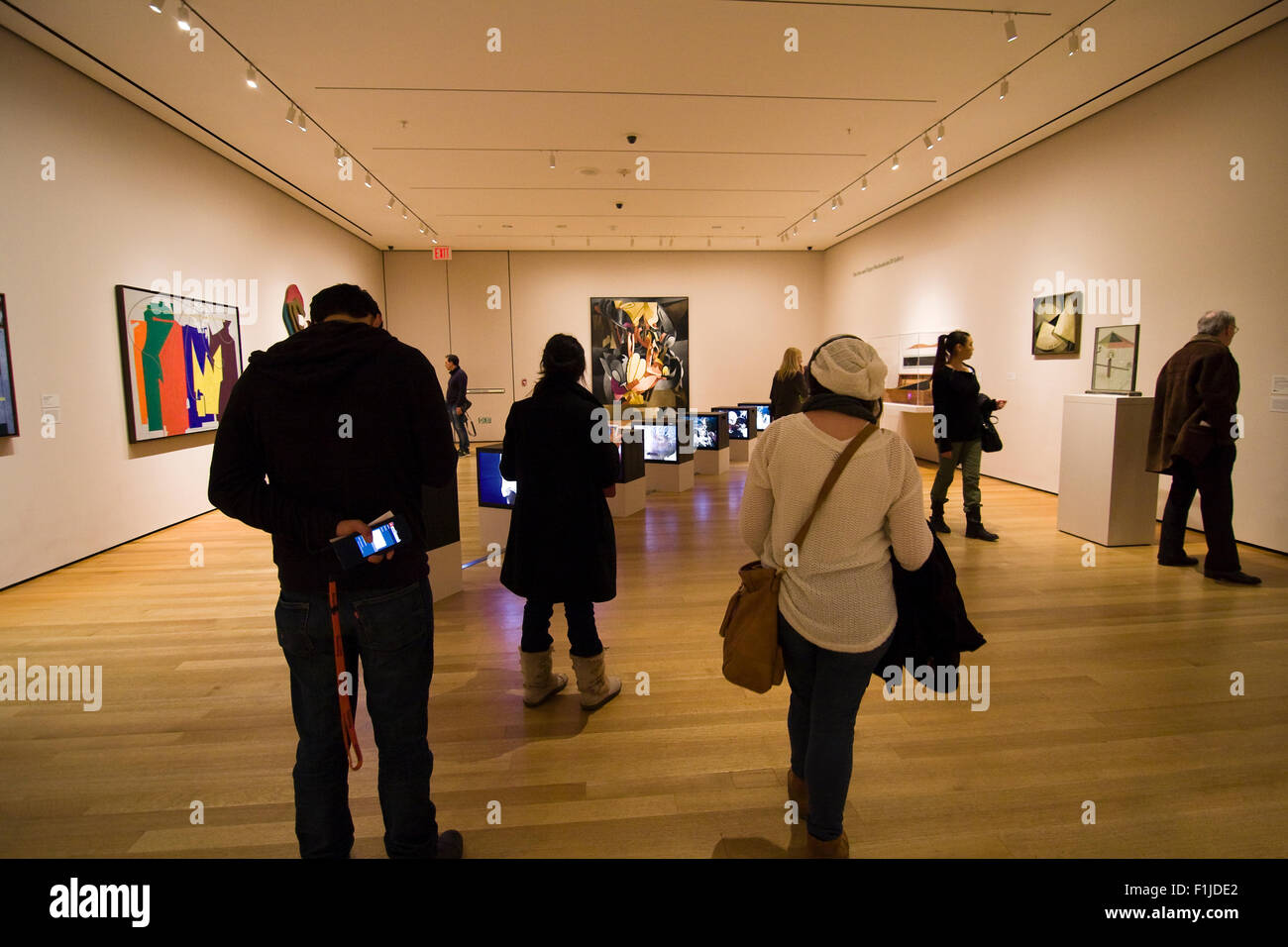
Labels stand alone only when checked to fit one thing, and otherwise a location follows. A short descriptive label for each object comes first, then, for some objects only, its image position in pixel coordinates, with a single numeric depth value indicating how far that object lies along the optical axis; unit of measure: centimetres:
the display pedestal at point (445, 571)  452
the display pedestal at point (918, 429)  1035
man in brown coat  456
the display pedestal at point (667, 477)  823
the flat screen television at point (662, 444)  817
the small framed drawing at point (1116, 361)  667
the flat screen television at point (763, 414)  1012
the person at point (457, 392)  1193
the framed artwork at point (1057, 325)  748
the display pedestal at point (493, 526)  541
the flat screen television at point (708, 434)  936
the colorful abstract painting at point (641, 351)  1484
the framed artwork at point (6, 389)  492
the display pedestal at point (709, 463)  940
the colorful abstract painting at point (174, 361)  640
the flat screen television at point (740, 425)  1054
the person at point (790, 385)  812
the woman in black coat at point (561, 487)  265
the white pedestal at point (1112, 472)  549
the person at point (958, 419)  577
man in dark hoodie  157
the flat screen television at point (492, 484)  523
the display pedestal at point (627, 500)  688
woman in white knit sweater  170
